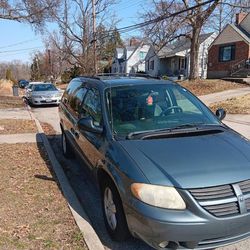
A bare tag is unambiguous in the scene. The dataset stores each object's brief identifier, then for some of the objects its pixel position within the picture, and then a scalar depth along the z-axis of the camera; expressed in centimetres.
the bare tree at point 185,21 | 1756
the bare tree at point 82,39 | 3171
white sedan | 1390
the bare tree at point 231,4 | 1598
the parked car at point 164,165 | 222
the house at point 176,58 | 3173
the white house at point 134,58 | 4246
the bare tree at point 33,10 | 1511
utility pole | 2212
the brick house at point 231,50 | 2314
